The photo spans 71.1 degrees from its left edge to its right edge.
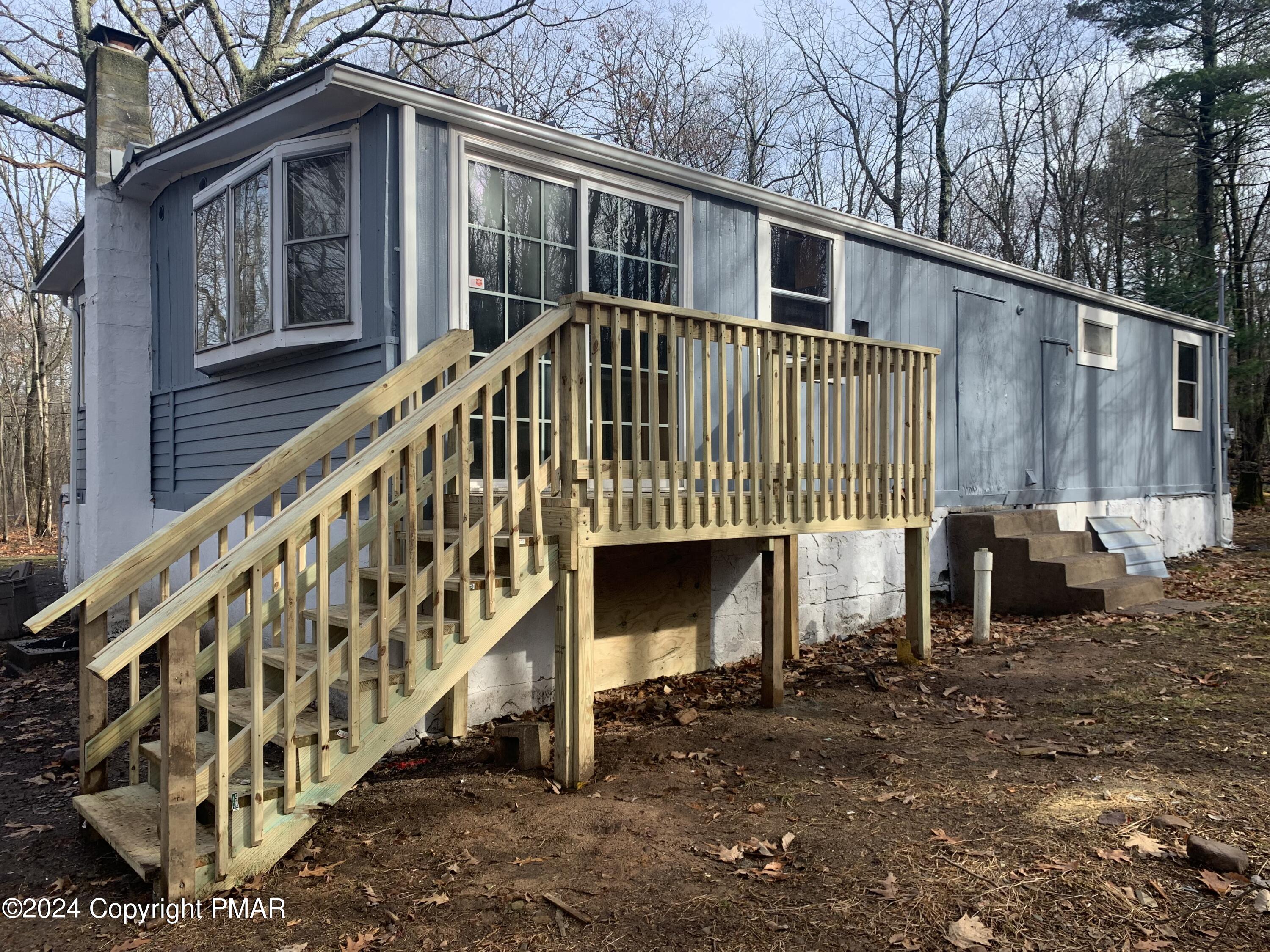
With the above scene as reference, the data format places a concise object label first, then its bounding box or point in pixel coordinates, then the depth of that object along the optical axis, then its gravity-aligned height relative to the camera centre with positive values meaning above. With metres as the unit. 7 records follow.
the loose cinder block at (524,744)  4.57 -1.38
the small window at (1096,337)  11.52 +1.85
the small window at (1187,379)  13.56 +1.50
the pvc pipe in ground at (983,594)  7.46 -0.99
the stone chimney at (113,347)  7.98 +1.25
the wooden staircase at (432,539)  3.16 -0.29
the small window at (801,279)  7.69 +1.77
